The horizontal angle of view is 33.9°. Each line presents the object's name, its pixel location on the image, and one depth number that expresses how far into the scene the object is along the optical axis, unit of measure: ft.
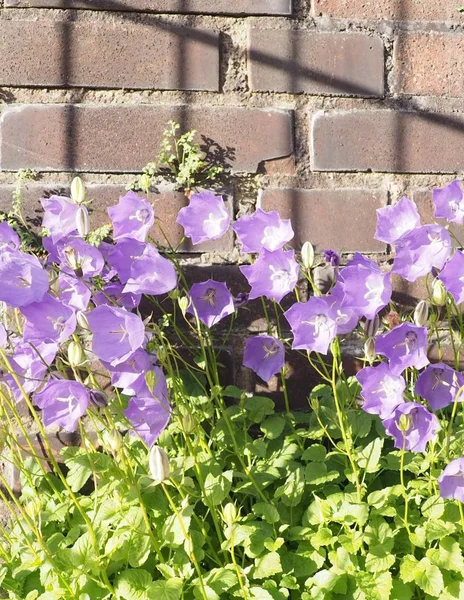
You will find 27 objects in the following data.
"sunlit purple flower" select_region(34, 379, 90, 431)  2.91
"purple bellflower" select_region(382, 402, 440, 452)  2.98
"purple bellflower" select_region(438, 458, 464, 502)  2.80
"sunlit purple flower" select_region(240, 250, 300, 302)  3.16
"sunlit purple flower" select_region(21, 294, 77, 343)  2.85
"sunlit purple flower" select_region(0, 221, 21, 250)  3.22
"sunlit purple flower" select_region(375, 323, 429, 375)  3.02
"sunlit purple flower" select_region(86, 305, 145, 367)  2.85
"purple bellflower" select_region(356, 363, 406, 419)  3.13
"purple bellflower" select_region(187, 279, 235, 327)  3.46
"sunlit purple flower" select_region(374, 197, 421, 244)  3.22
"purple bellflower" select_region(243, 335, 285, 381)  3.50
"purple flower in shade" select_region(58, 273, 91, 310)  3.06
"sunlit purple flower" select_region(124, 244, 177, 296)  3.06
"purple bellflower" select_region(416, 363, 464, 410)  3.17
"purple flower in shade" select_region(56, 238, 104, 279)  3.11
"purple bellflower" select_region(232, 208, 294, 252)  3.28
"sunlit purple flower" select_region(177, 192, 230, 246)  3.40
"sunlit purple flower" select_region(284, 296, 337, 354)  3.07
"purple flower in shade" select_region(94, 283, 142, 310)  3.30
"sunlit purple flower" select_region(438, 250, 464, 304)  2.97
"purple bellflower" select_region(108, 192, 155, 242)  3.31
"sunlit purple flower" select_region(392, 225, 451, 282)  2.99
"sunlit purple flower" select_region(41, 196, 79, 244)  3.33
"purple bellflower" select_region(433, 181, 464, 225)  3.22
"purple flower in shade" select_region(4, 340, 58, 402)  3.28
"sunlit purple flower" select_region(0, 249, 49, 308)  2.74
